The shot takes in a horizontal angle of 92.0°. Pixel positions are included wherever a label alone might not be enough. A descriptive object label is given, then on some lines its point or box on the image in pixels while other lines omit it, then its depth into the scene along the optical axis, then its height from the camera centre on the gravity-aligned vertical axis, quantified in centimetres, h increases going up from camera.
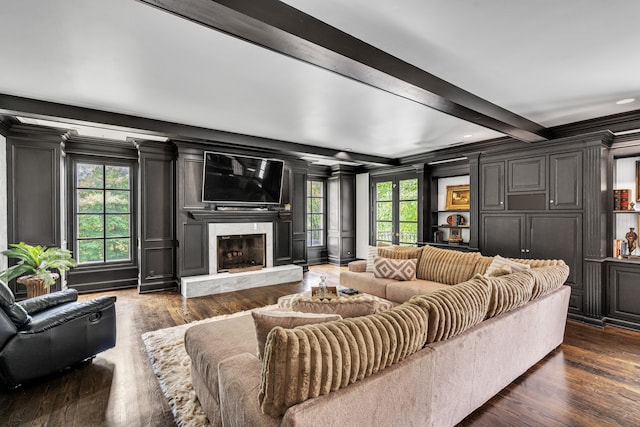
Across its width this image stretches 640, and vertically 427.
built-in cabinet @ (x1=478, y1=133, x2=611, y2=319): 395 +8
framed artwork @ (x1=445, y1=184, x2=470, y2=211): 593 +30
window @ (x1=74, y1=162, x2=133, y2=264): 518 +2
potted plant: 371 -62
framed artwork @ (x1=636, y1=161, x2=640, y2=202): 403 +41
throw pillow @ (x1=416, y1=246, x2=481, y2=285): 407 -72
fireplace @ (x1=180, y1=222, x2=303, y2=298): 504 -100
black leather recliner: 229 -96
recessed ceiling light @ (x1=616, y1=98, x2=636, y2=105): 325 +119
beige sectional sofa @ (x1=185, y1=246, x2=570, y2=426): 118 -76
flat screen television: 531 +62
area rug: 205 -133
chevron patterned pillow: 436 -79
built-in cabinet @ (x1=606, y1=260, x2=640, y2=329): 373 -100
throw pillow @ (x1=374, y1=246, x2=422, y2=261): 469 -60
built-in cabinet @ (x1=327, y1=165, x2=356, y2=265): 790 -7
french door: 670 +9
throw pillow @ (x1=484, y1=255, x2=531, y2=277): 322 -57
